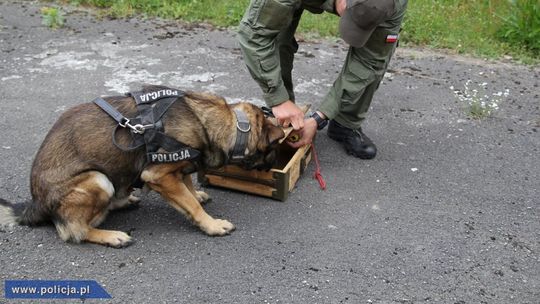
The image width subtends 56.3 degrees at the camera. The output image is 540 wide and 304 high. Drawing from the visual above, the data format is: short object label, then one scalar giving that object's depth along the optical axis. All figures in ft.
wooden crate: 12.32
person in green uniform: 12.00
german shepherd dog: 10.26
